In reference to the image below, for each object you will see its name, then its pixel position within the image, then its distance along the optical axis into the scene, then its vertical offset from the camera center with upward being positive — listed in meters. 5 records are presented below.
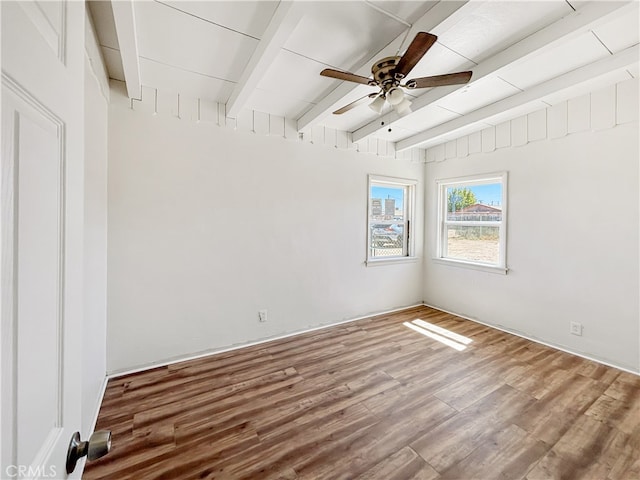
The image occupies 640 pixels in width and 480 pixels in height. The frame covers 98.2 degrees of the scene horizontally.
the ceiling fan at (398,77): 1.64 +1.07
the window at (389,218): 4.20 +0.31
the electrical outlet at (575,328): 2.95 -0.94
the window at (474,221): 3.67 +0.26
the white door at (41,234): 0.40 +0.00
